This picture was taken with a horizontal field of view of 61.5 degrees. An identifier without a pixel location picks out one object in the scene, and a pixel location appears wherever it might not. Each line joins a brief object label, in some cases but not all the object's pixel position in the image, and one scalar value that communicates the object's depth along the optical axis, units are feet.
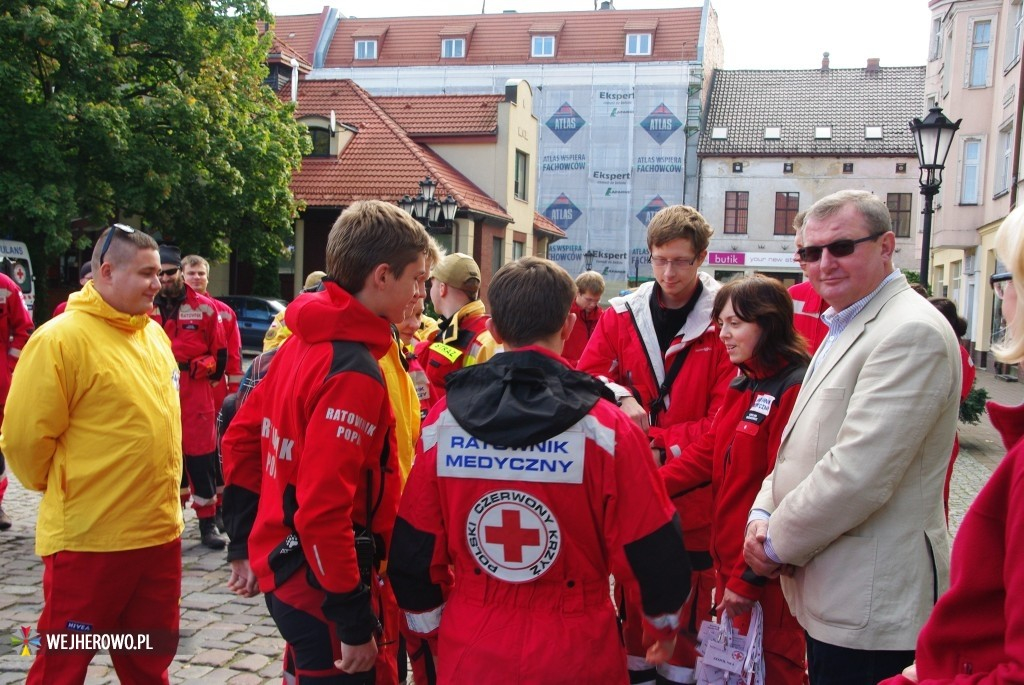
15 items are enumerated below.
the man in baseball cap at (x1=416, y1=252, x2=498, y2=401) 17.44
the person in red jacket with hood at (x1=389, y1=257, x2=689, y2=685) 7.48
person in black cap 22.35
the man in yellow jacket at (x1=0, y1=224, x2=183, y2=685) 11.08
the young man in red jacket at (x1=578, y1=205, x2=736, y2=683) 12.12
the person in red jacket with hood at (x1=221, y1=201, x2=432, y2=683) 8.08
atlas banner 135.54
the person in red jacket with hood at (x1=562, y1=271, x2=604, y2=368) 29.66
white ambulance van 63.57
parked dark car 79.15
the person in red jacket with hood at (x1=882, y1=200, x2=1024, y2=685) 5.16
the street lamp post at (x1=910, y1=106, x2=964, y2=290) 35.81
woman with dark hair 10.42
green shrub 37.27
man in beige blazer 8.23
